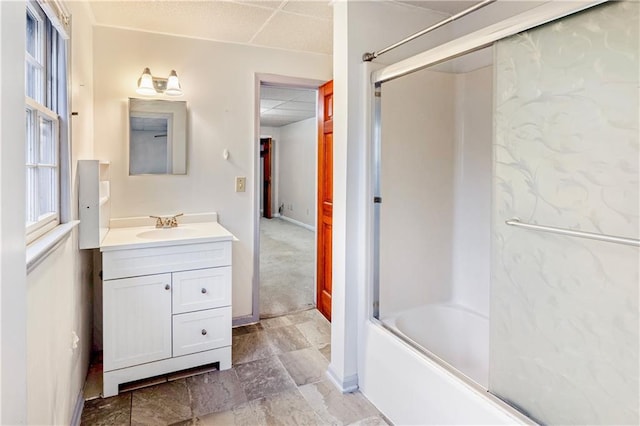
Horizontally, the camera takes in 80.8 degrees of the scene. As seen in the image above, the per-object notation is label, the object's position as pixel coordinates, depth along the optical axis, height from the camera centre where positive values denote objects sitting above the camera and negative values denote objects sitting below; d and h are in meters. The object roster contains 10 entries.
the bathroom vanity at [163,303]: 2.04 -0.59
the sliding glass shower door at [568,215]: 1.14 -0.04
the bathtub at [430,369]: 1.44 -0.79
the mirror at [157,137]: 2.57 +0.45
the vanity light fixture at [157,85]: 2.48 +0.79
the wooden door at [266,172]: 9.18 +0.73
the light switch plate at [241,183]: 2.89 +0.14
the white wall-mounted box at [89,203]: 1.87 -0.01
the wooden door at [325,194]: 2.99 +0.06
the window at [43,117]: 1.34 +0.33
